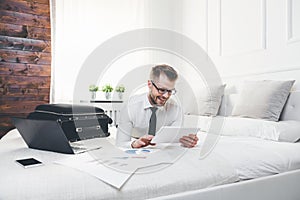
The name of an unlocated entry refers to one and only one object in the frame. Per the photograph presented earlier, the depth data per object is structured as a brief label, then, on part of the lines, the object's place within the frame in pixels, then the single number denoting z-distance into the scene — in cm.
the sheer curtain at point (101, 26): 319
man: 128
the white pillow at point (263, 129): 155
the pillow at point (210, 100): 218
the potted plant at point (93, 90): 311
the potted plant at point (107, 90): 324
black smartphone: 90
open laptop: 108
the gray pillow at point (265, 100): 180
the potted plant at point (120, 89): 304
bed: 77
